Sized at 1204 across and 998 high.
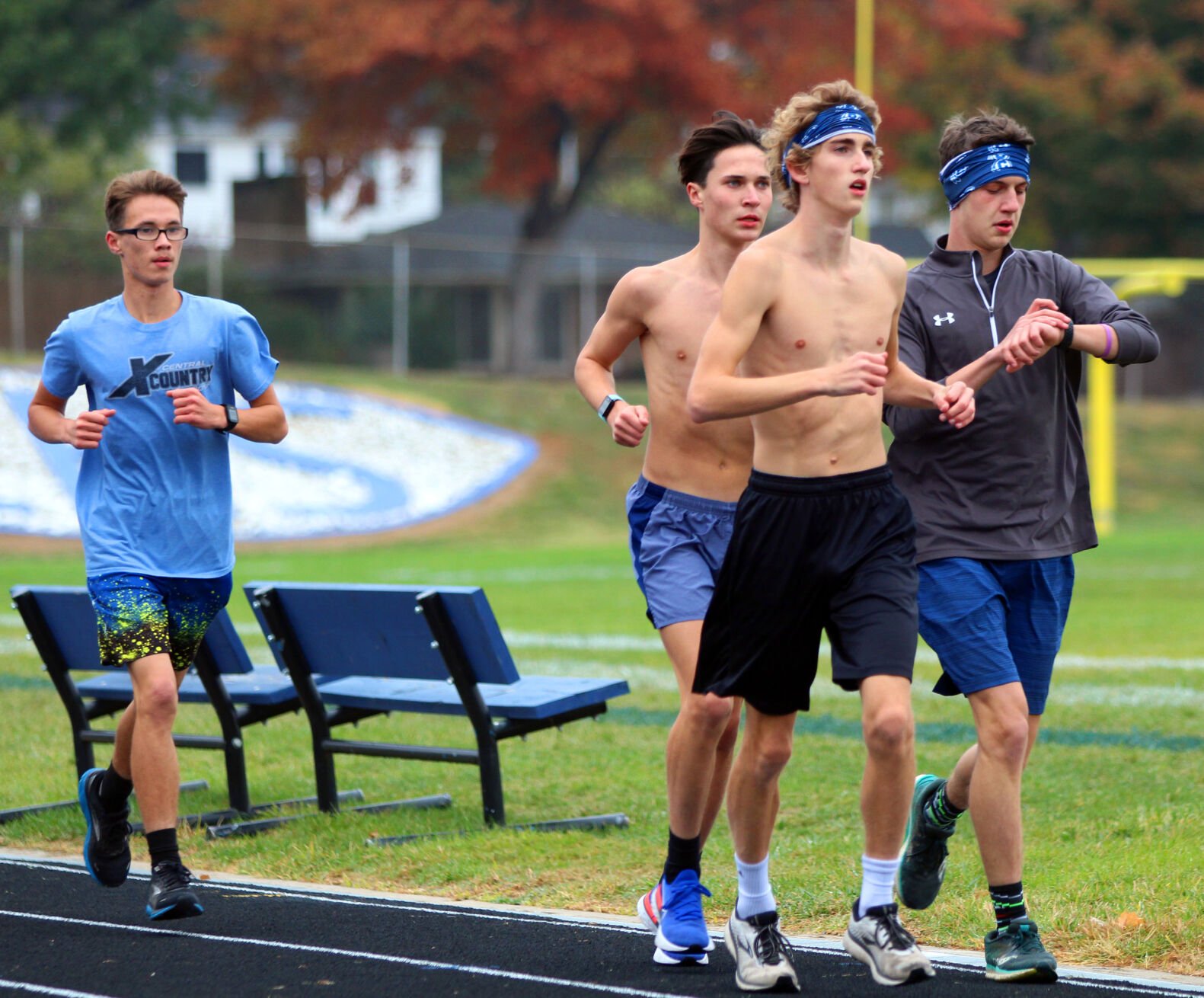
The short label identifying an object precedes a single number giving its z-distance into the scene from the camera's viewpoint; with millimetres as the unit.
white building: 136875
